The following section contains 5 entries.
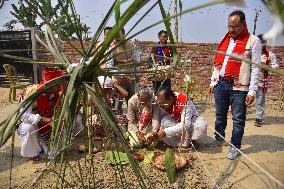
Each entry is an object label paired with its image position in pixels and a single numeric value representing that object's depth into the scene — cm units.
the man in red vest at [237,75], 184
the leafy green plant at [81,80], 63
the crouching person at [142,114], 212
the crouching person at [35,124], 192
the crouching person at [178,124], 207
